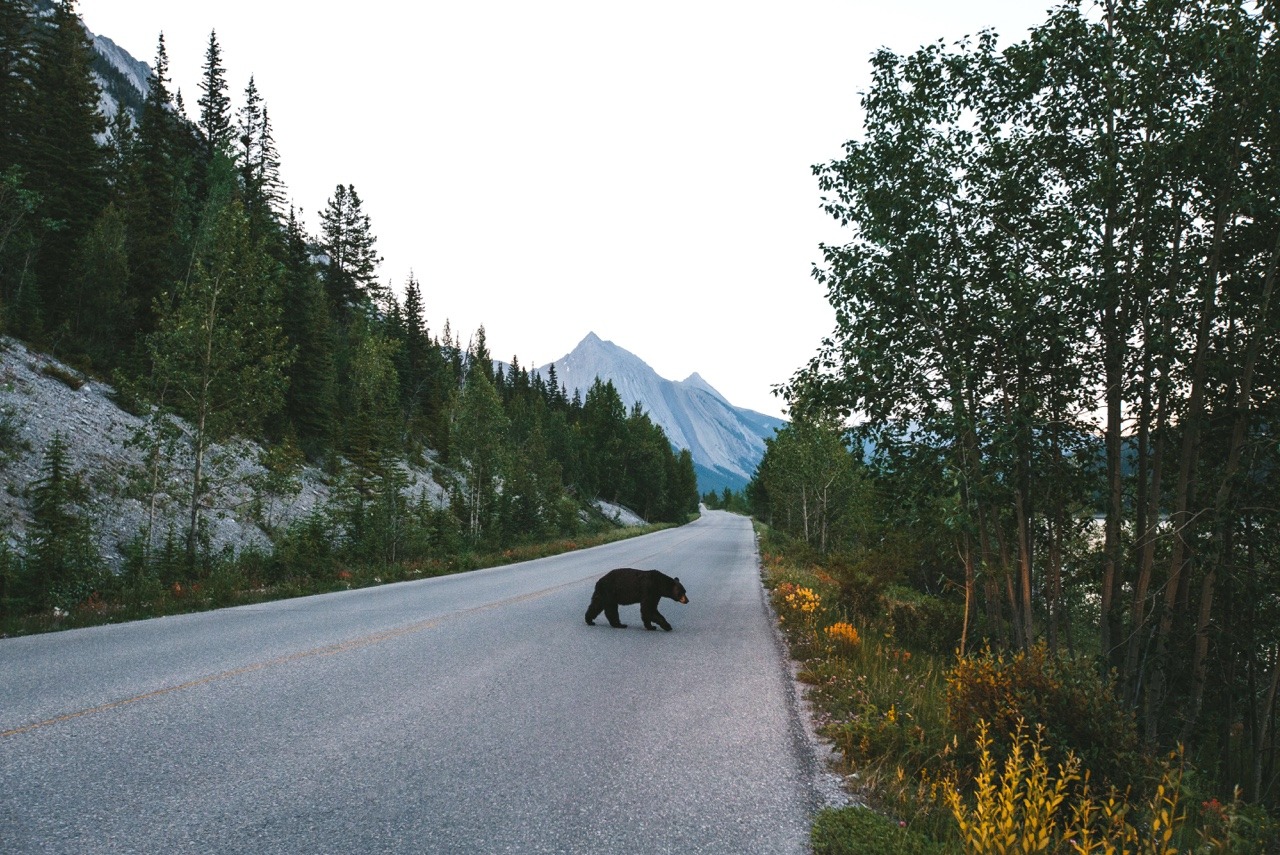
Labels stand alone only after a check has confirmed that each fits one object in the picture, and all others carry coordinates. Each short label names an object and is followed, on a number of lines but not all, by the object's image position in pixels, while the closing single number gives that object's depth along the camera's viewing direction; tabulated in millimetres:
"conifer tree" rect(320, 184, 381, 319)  64500
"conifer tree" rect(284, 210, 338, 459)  37281
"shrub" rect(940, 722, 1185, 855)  2877
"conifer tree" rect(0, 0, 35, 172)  33562
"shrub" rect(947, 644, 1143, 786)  4598
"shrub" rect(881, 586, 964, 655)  13617
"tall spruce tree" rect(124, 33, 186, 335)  34375
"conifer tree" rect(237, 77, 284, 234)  47156
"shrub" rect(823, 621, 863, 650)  9336
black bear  11008
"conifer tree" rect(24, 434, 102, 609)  10891
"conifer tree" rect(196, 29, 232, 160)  48031
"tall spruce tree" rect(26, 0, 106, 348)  33250
